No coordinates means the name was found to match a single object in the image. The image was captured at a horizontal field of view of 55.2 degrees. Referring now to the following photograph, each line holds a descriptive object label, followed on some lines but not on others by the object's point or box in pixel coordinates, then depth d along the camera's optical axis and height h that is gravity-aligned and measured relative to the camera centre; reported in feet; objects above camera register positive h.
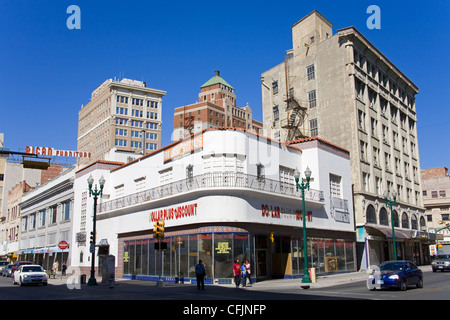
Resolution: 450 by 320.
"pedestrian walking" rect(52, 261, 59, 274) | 137.95 -7.40
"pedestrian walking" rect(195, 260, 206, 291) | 74.27 -5.37
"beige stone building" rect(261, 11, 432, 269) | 146.00 +45.81
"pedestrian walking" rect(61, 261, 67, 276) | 133.56 -8.35
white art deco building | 92.38 +7.39
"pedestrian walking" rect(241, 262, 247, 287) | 81.56 -6.43
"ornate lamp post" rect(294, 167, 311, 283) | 77.34 -0.34
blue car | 64.54 -5.90
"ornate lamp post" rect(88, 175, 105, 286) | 88.58 -1.54
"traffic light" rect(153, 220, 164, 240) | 81.25 +1.91
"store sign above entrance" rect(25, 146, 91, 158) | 238.62 +52.30
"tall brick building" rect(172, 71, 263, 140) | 411.34 +128.77
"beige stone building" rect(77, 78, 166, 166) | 370.94 +109.92
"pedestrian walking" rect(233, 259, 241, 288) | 79.51 -6.23
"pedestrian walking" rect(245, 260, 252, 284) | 83.29 -5.41
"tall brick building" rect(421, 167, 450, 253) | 257.12 +21.19
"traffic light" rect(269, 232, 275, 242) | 94.91 +0.47
